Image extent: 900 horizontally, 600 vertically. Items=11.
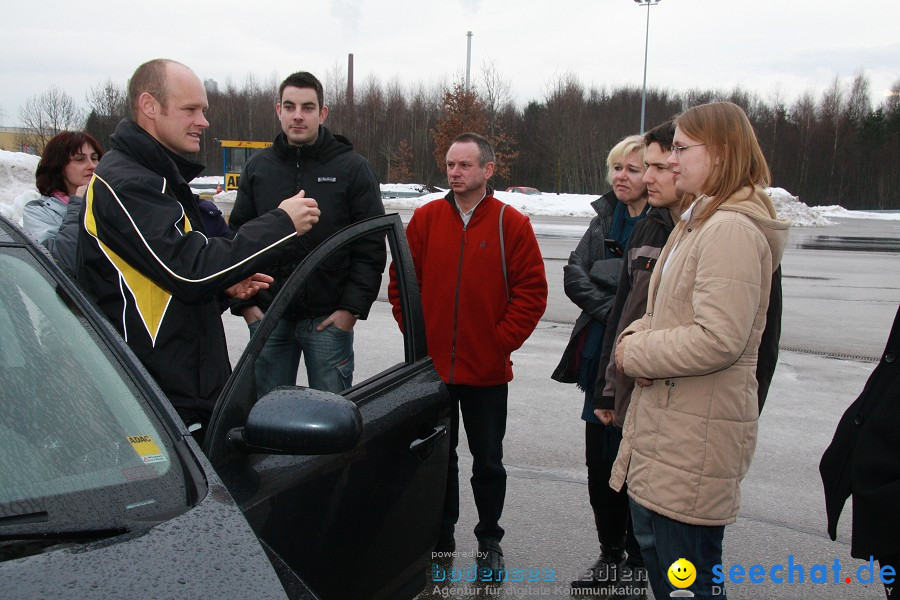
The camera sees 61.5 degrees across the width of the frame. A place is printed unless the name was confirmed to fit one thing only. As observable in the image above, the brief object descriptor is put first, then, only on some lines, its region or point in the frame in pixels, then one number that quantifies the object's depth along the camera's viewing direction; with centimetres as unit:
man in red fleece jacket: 349
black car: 132
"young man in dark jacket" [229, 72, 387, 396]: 347
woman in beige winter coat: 228
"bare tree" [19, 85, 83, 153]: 4634
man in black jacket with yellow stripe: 234
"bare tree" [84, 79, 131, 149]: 5008
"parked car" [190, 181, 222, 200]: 4398
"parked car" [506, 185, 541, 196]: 5166
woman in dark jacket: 337
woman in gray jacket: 436
